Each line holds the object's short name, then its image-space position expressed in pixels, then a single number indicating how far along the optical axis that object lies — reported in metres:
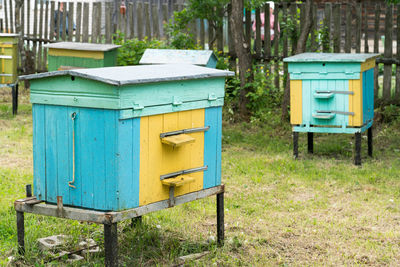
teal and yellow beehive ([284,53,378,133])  7.94
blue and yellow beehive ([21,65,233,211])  4.17
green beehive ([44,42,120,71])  10.00
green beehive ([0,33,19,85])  10.99
